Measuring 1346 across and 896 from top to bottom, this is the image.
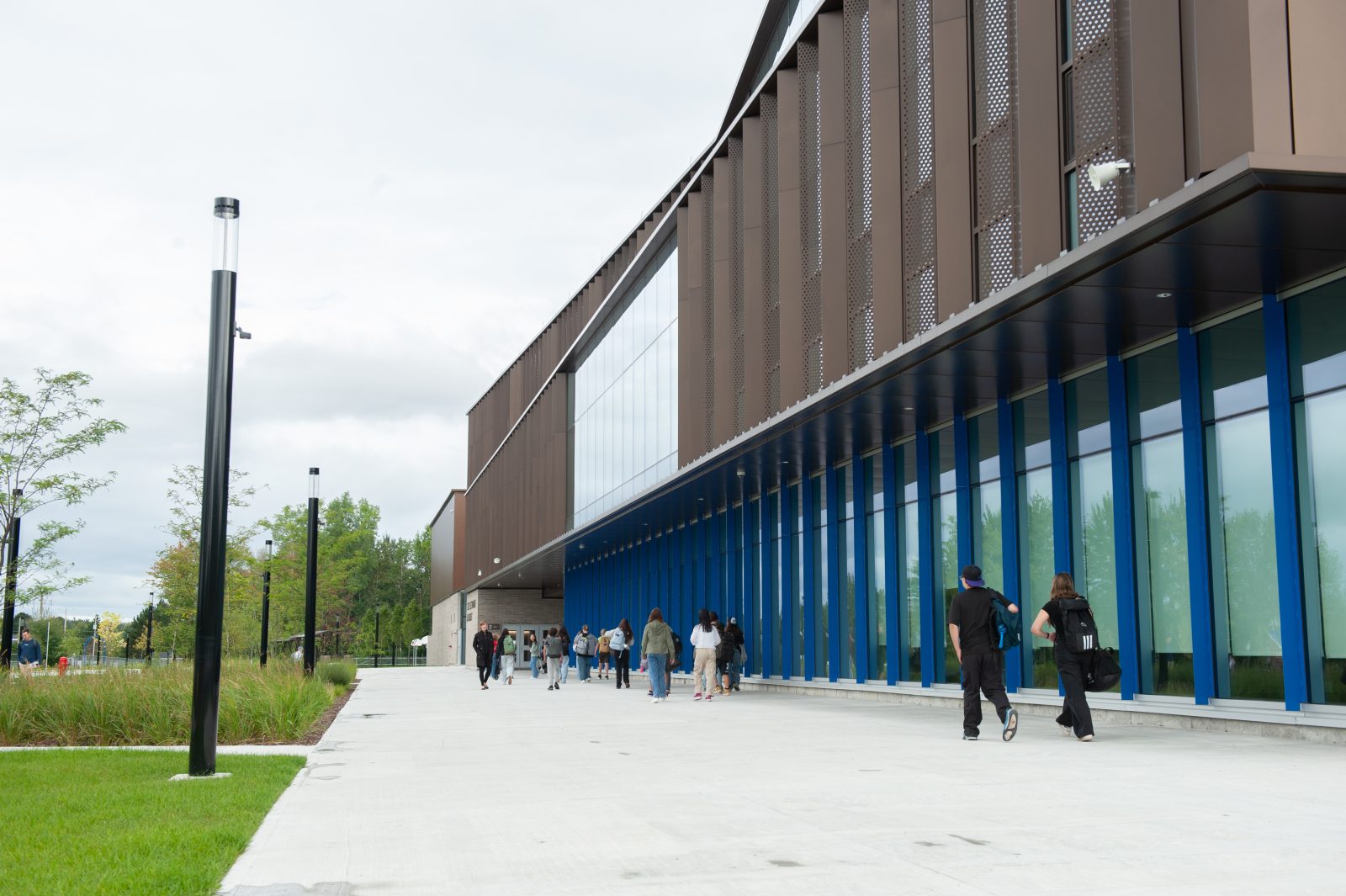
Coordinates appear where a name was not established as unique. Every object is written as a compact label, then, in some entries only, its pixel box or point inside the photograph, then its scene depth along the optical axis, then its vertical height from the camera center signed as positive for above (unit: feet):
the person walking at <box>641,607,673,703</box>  80.18 -1.68
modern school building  40.24 +11.64
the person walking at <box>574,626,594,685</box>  127.34 -3.12
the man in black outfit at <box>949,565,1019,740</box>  41.98 -1.13
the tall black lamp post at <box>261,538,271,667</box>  127.71 +2.46
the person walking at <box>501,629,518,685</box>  114.83 -3.02
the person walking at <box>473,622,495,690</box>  106.93 -2.58
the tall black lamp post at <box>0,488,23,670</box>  70.54 +2.94
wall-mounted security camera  40.96 +14.26
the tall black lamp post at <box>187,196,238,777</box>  35.75 +3.48
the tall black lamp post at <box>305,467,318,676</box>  97.60 +2.77
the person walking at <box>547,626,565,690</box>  104.32 -2.97
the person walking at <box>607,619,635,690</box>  104.17 -2.15
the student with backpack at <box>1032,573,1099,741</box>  41.73 -0.78
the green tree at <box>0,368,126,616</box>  71.92 +9.44
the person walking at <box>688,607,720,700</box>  76.59 -1.64
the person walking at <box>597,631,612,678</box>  120.06 -2.71
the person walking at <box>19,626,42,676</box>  94.03 -2.33
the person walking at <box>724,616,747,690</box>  89.61 -2.36
